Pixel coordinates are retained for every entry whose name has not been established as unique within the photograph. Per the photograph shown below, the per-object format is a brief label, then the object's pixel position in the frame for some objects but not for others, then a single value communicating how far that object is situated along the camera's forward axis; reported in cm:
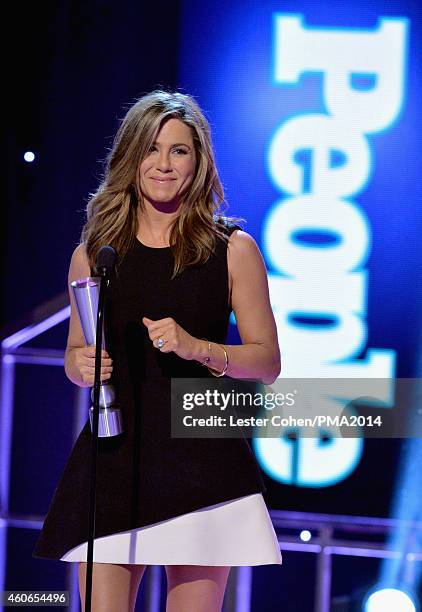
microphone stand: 704
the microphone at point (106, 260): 711
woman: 730
